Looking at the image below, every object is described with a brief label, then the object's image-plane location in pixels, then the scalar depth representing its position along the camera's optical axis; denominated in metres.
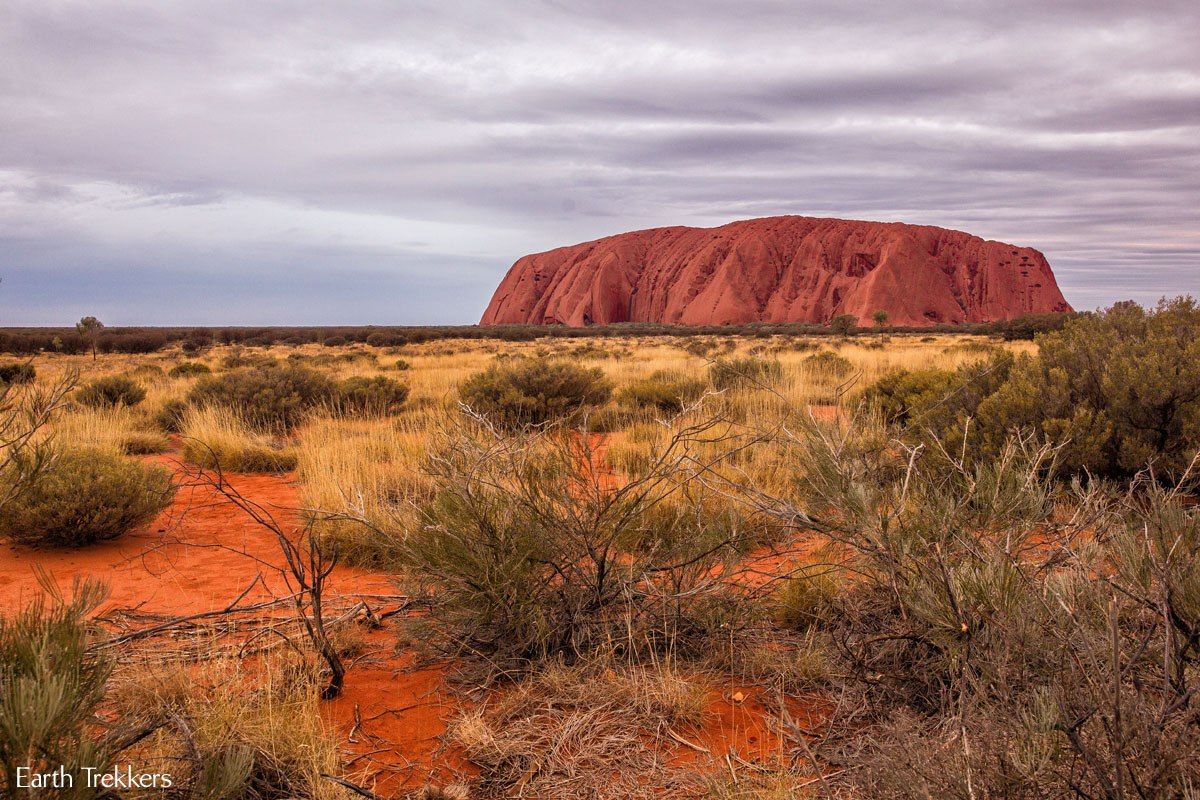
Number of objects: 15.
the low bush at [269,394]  10.72
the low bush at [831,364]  13.65
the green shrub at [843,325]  45.09
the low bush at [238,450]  8.25
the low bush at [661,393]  10.78
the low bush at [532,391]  9.51
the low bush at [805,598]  3.45
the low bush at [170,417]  11.04
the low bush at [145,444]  8.91
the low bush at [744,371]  11.16
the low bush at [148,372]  17.55
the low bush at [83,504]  5.11
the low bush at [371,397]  11.52
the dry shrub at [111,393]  12.16
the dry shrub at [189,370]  17.84
